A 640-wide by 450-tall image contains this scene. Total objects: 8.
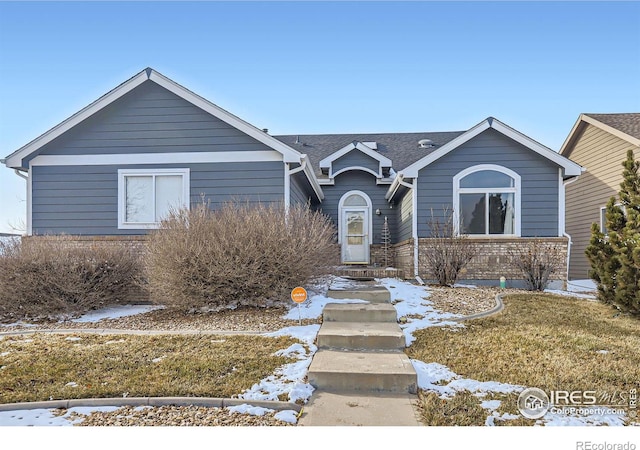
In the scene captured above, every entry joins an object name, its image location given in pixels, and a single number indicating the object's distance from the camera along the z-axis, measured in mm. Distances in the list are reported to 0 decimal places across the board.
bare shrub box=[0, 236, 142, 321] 7031
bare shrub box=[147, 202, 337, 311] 6660
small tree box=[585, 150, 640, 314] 6672
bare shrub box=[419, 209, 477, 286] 9148
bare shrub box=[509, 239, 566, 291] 9164
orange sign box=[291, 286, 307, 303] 5906
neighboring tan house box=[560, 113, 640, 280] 11938
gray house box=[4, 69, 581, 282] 9266
